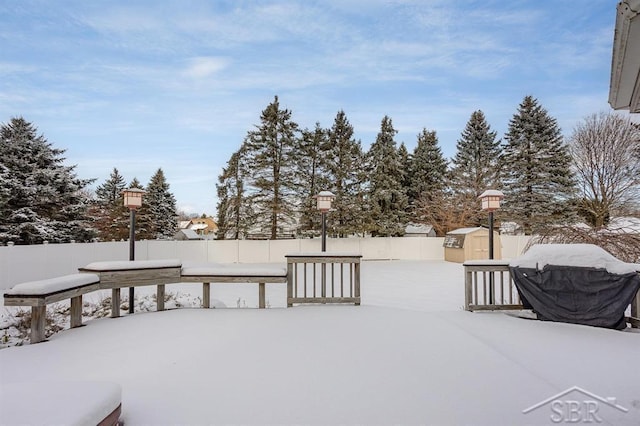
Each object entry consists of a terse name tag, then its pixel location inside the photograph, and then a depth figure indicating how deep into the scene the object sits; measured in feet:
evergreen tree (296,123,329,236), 58.34
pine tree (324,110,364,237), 60.29
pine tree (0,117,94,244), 42.04
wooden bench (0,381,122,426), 4.08
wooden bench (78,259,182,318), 13.60
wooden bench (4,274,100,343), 10.38
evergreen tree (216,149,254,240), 56.24
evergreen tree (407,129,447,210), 76.13
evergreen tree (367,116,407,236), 62.44
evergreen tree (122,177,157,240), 61.77
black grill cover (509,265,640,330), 12.16
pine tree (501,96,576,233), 65.46
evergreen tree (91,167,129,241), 59.67
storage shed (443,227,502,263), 49.52
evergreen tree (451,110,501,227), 67.10
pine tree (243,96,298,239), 55.98
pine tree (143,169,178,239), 71.67
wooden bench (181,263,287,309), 15.08
